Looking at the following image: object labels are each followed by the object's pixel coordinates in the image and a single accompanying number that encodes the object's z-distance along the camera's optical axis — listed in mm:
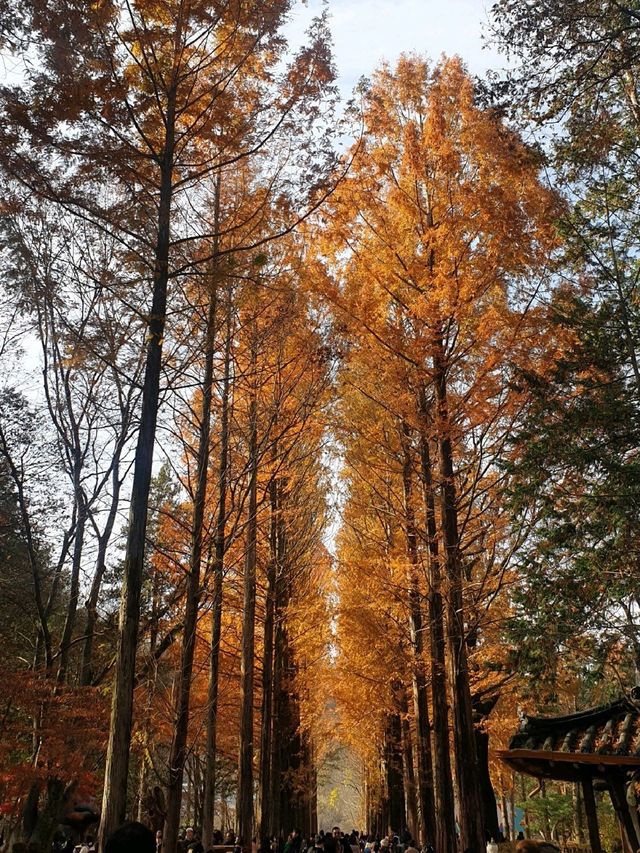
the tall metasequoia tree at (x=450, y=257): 8117
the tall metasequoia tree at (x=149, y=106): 5980
